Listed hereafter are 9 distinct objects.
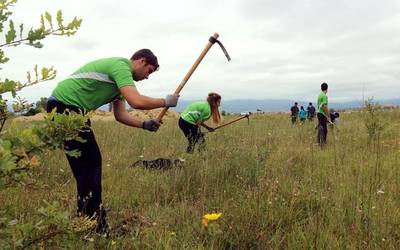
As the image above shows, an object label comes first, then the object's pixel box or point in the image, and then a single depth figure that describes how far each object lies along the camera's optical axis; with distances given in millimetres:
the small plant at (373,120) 7898
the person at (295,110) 20572
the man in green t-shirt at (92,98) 3783
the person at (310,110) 21378
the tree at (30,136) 1601
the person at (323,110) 9997
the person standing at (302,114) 18638
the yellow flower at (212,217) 2367
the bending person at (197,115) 7992
